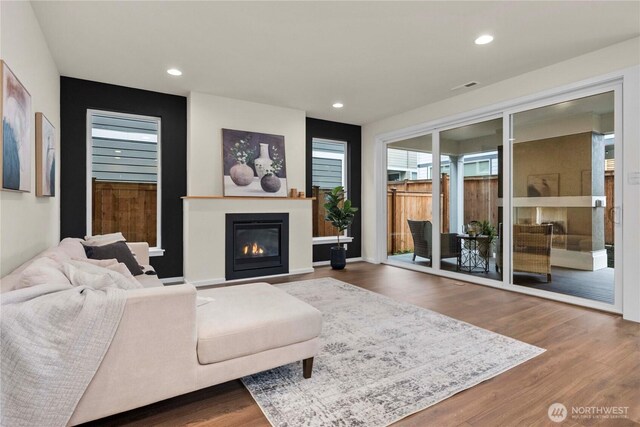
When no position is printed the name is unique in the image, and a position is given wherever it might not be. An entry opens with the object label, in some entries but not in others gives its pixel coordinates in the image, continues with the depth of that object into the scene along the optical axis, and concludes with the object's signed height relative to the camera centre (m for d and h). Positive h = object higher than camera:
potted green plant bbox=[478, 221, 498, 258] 4.60 -0.32
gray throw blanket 1.34 -0.57
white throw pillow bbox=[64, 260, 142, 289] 1.70 -0.36
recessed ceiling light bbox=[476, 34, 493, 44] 3.16 +1.64
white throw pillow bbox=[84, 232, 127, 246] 3.33 -0.30
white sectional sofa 1.54 -0.71
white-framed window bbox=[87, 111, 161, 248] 4.51 +0.48
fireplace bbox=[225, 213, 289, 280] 5.01 -0.53
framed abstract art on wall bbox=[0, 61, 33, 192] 1.93 +0.50
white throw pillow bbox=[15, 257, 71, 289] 1.54 -0.31
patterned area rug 1.83 -1.06
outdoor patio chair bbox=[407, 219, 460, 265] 5.23 -0.50
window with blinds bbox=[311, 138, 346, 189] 6.31 +0.92
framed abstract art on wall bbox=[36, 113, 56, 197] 2.86 +0.49
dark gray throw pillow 3.06 -0.40
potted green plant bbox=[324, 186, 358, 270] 5.84 -0.09
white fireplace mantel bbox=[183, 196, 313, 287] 4.72 -0.28
